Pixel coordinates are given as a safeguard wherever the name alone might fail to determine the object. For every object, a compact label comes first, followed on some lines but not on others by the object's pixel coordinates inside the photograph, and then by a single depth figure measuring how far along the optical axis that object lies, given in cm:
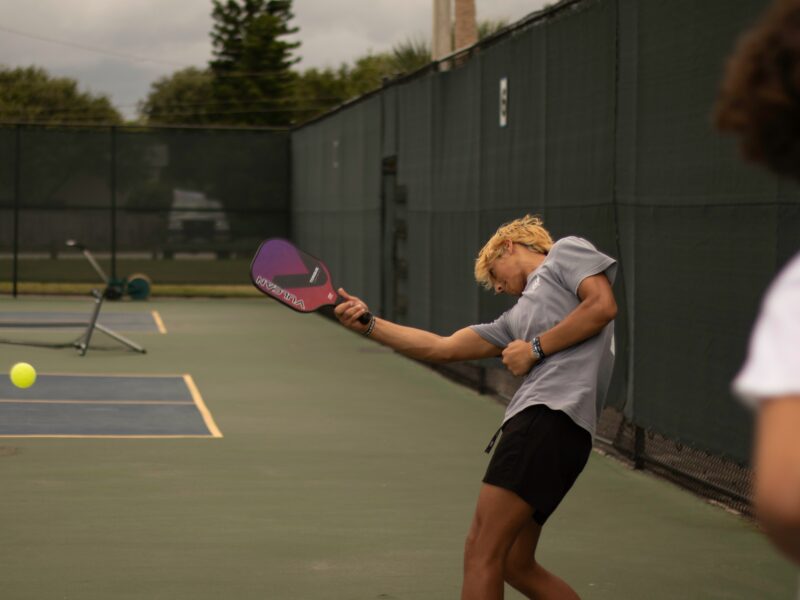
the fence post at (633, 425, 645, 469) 885
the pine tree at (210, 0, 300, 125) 6122
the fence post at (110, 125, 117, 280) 2648
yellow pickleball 1112
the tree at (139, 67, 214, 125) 9306
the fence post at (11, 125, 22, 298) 2570
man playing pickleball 430
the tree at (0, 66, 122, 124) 7994
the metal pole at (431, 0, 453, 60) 2553
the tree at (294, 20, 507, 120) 6969
